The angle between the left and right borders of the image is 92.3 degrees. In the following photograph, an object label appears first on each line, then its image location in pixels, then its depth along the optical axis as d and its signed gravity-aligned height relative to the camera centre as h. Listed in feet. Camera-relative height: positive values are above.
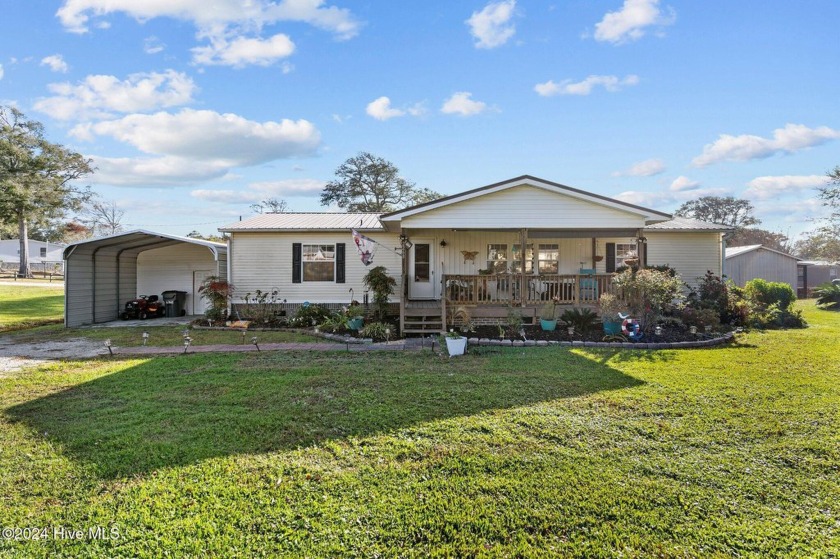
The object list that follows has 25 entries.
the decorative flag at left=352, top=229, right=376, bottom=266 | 36.04 +3.44
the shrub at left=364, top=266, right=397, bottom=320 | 40.83 -0.16
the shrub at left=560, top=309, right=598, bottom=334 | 32.94 -2.88
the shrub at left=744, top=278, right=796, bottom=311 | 45.27 -1.18
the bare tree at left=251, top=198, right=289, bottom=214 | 153.89 +30.49
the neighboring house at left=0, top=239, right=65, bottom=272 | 161.40 +13.67
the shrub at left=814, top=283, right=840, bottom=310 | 57.67 -1.94
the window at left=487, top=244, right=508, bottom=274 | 45.30 +3.20
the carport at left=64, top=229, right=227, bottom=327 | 43.75 +1.88
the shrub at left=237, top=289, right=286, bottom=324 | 44.37 -2.19
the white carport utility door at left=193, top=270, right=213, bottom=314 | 53.06 -1.21
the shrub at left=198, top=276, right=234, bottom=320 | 43.12 -1.21
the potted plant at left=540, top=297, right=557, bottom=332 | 33.42 -2.77
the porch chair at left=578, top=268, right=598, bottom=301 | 38.17 -0.39
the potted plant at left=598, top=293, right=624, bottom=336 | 31.55 -2.14
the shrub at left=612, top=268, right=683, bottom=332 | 30.48 -0.64
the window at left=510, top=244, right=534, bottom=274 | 45.14 +2.78
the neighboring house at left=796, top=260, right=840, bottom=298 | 83.76 +2.38
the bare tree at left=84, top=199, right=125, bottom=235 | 165.48 +28.81
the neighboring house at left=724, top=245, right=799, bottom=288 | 69.56 +3.39
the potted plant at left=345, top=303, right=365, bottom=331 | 35.81 -3.00
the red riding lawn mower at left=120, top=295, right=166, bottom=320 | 49.67 -2.96
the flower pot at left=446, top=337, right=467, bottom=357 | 26.23 -4.01
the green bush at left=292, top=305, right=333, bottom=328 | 40.34 -3.17
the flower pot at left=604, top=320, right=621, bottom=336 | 31.55 -3.45
